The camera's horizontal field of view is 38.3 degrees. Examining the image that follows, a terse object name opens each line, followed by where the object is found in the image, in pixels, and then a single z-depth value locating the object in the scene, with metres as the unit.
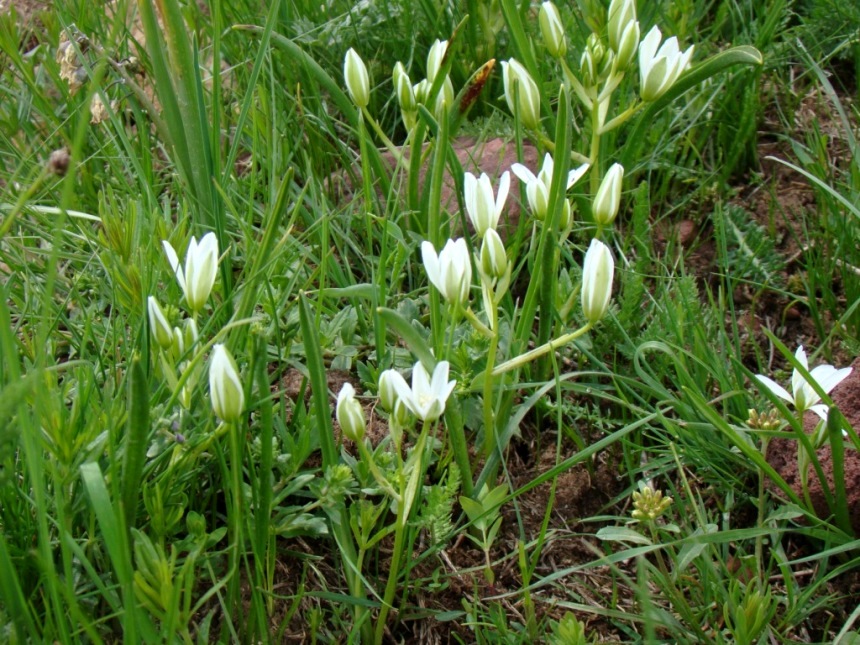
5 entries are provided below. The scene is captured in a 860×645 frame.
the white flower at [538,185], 0.35
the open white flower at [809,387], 0.34
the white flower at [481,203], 0.33
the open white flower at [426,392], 0.30
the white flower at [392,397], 0.31
